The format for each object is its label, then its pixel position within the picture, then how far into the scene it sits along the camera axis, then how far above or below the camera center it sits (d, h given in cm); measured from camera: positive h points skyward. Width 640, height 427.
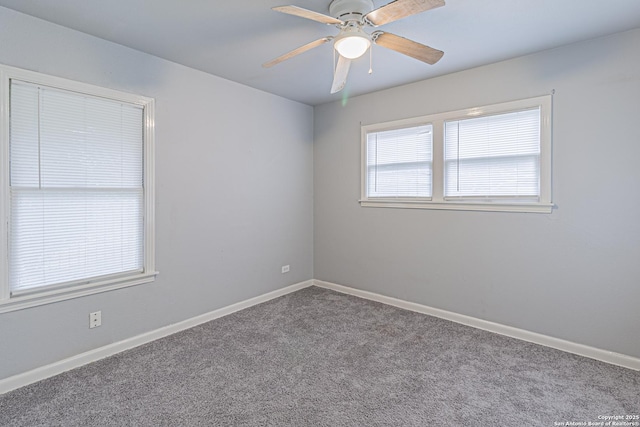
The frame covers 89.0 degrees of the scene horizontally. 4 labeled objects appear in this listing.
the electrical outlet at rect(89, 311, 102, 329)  253 -88
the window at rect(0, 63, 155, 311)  220 +13
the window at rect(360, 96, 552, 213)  284 +49
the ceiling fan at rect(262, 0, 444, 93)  177 +106
